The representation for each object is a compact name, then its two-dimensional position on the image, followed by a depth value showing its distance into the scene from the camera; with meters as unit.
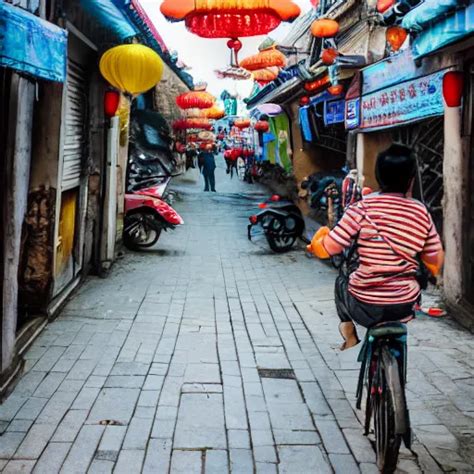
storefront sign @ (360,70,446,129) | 8.86
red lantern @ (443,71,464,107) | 7.65
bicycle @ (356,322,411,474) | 3.69
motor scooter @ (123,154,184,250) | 12.98
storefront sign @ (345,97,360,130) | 12.80
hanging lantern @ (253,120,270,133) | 27.12
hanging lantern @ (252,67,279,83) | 19.45
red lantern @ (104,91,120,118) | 10.01
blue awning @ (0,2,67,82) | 3.89
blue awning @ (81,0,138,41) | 7.03
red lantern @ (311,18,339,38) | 12.77
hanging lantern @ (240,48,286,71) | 15.88
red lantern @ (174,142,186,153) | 33.47
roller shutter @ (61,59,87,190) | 8.43
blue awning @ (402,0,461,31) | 6.39
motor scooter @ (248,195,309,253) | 13.72
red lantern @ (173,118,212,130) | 31.12
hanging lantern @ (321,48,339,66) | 12.43
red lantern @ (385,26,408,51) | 9.23
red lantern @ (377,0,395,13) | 9.57
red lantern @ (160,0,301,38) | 6.32
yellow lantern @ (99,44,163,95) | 8.25
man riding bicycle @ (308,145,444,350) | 3.88
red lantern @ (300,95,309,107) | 18.27
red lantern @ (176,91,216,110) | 24.84
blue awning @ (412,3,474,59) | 6.18
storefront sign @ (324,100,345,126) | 14.92
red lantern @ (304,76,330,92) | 14.79
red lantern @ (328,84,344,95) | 13.49
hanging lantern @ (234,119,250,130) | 33.04
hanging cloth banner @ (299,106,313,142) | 18.25
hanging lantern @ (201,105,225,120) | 30.86
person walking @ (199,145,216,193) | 27.13
